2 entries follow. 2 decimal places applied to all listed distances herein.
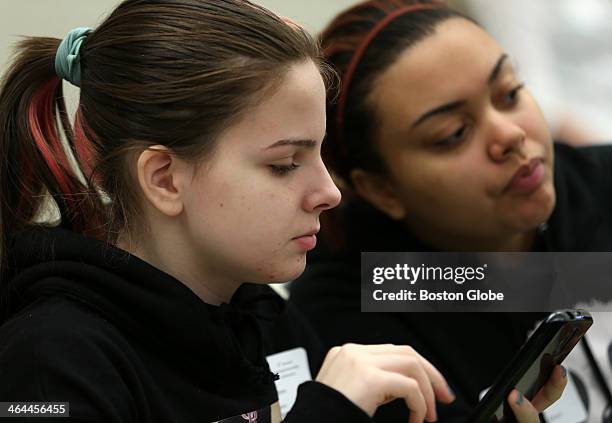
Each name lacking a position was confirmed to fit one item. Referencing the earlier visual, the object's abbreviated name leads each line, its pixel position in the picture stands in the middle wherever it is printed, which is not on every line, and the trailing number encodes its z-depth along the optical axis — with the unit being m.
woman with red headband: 3.43
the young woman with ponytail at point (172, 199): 3.05
